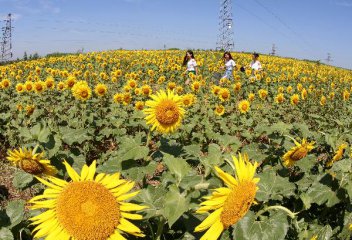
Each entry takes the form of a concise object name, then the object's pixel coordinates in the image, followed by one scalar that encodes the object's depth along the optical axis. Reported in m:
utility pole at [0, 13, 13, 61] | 53.63
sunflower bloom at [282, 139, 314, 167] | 2.90
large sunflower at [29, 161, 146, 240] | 1.51
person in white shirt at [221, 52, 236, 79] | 14.95
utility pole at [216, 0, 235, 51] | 42.28
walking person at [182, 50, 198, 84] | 14.60
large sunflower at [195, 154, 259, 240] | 1.56
